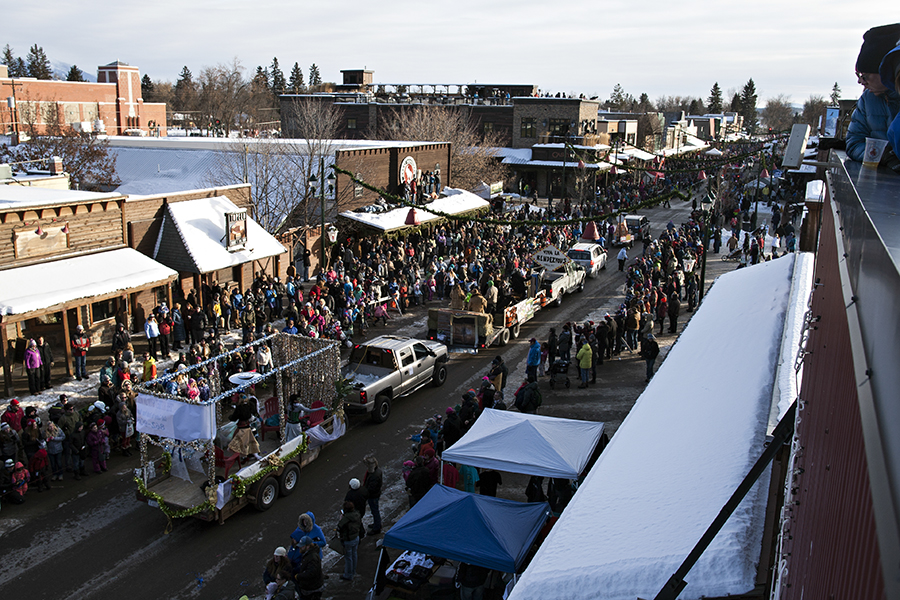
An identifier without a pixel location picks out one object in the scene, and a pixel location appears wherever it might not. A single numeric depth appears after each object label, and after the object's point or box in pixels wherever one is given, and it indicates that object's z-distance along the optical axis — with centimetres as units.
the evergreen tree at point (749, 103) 16475
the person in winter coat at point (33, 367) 1741
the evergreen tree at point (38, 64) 11050
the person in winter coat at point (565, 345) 1955
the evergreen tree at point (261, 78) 13212
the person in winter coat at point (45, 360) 1803
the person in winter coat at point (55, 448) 1364
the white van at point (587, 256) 3172
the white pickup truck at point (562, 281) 2697
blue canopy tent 923
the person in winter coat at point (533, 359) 1834
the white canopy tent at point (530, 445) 1152
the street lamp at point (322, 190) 2613
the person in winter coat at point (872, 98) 580
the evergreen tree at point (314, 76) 15175
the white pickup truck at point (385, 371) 1634
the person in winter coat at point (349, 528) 1062
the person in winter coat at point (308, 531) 1004
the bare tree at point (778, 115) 17889
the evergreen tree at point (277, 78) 14612
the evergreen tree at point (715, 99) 16800
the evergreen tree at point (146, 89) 12475
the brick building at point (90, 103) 6200
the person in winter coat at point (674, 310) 2414
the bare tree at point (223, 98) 8712
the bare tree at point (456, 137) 5272
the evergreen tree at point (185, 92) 11625
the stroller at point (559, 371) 1939
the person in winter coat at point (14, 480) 1284
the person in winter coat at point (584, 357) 1903
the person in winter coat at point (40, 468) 1334
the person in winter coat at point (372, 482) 1189
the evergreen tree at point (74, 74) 10582
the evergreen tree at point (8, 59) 11619
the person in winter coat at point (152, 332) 2009
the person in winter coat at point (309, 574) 938
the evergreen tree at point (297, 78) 14562
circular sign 4114
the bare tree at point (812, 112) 10400
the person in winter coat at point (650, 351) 1914
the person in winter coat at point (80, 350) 1877
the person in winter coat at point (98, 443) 1404
